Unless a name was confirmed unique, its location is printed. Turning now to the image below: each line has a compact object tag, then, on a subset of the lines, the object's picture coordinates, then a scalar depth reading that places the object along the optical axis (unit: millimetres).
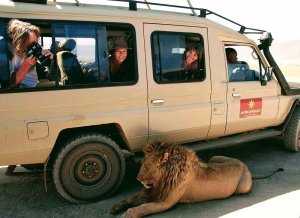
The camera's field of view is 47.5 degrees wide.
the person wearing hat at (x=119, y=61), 4266
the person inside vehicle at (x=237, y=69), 5359
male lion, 3936
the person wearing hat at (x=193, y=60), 4883
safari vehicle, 3760
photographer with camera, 3582
